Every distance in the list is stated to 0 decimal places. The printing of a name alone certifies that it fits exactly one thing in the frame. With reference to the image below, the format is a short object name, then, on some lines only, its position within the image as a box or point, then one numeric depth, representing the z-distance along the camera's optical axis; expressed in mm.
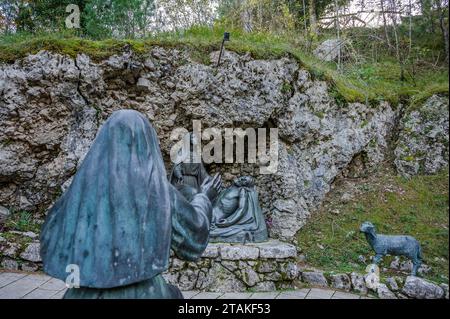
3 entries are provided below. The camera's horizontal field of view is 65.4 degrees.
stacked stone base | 4754
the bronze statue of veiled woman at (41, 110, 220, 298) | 1313
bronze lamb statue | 4462
